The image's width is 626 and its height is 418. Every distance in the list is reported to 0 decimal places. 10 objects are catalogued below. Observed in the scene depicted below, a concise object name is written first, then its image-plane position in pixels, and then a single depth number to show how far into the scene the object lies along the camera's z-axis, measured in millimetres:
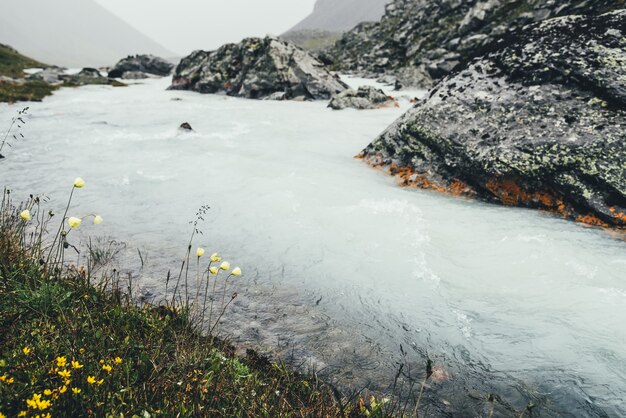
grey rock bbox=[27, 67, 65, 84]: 32800
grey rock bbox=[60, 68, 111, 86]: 30838
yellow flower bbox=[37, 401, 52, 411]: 1879
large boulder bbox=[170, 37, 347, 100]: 22859
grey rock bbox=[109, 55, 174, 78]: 47028
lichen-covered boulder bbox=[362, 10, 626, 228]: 5863
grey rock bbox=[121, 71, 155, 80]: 42344
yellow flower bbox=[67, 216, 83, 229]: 2654
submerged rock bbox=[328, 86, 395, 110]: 18031
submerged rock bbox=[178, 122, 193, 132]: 12211
